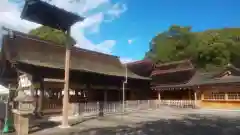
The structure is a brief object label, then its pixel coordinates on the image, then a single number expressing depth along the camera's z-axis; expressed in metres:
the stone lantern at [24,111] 7.46
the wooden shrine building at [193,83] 17.37
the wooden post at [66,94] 9.00
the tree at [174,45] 33.60
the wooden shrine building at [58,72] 12.19
